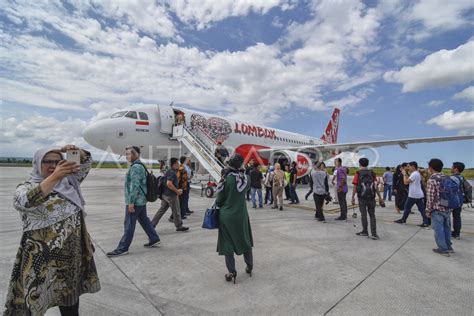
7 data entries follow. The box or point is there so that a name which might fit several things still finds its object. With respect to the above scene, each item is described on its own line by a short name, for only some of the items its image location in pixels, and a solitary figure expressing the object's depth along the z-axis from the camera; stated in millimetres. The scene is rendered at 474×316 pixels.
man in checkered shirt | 4586
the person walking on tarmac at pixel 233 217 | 3361
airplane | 11852
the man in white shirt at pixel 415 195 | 6660
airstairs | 10461
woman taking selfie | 1892
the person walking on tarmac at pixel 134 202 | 4289
